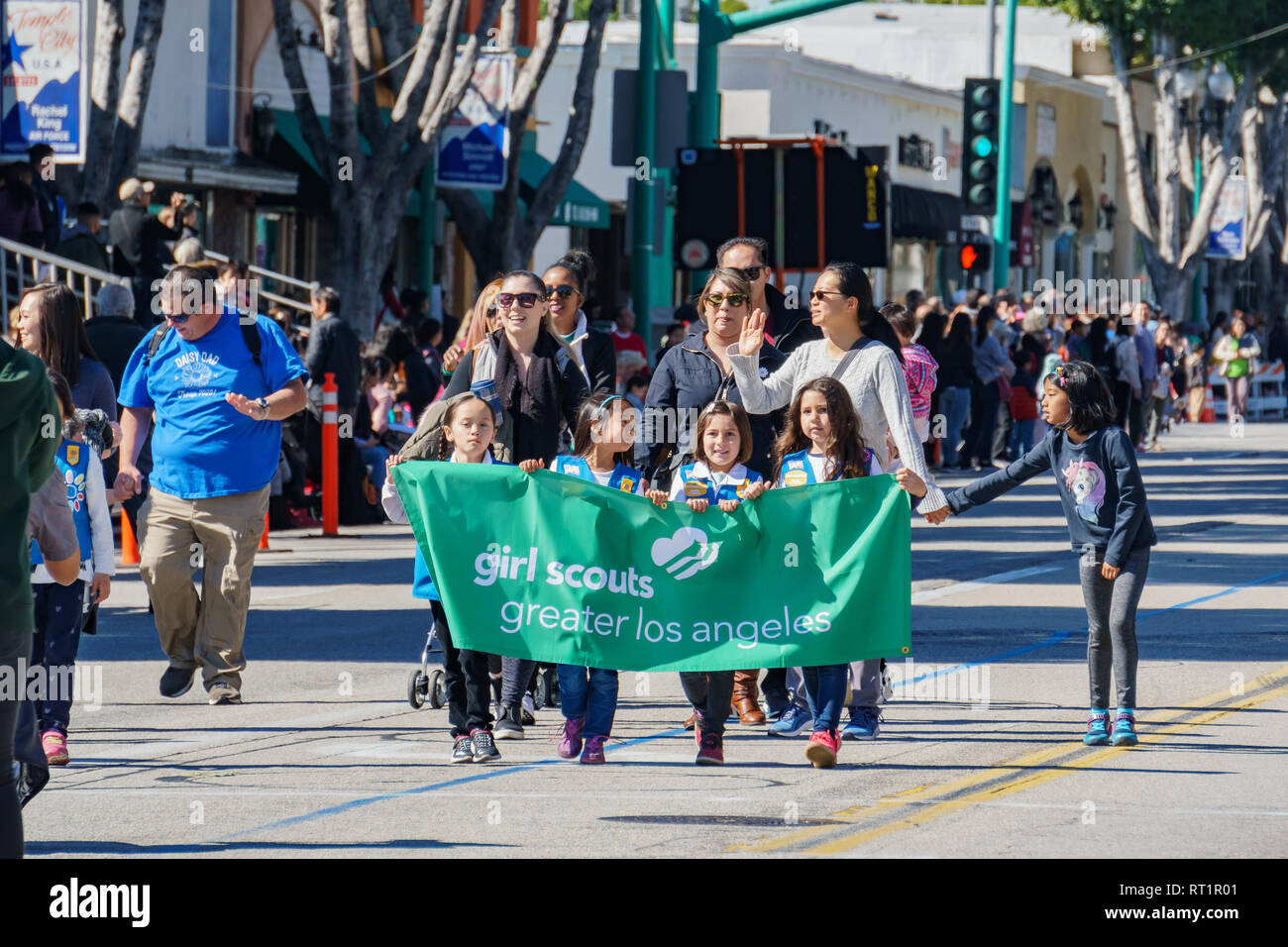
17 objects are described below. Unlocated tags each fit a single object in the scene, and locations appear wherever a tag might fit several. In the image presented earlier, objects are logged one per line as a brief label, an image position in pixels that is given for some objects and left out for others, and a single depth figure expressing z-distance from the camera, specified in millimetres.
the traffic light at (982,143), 25781
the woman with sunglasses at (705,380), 9562
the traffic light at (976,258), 30688
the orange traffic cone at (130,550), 15859
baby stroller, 10211
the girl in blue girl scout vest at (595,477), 8953
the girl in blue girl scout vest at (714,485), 8891
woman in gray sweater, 9336
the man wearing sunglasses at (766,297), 9930
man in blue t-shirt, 10469
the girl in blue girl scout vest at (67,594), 8758
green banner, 8938
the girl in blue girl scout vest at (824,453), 8945
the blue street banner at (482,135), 24734
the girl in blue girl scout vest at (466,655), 8891
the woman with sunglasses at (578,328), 10328
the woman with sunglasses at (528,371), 9680
